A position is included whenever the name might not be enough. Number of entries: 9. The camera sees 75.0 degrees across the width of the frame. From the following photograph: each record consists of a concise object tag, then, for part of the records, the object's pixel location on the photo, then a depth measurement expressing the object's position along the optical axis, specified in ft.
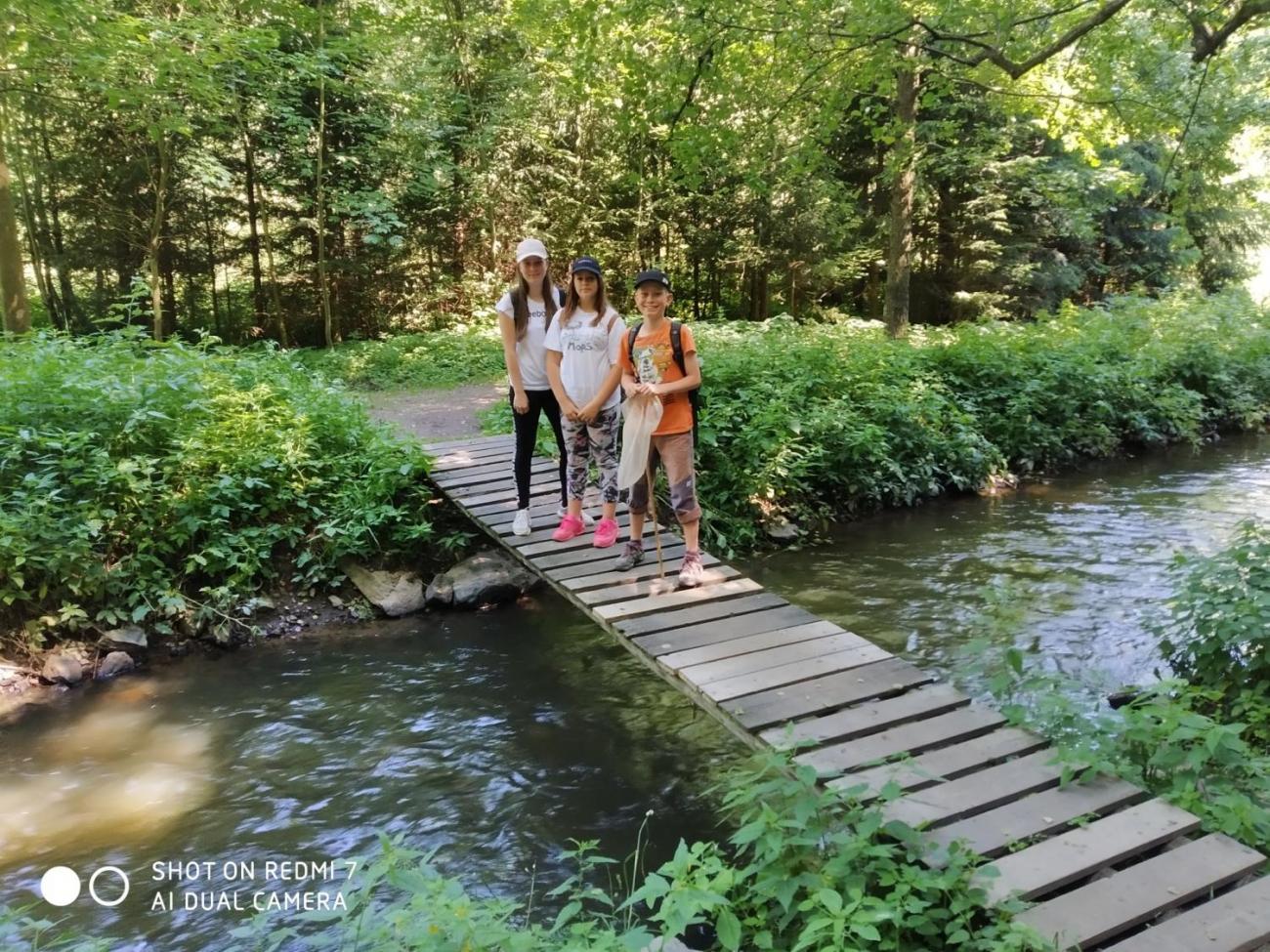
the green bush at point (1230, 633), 13.51
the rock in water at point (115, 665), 20.40
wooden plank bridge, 8.94
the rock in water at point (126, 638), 21.03
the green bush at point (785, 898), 8.50
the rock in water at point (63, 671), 19.88
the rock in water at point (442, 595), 24.25
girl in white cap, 18.57
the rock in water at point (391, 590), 23.93
